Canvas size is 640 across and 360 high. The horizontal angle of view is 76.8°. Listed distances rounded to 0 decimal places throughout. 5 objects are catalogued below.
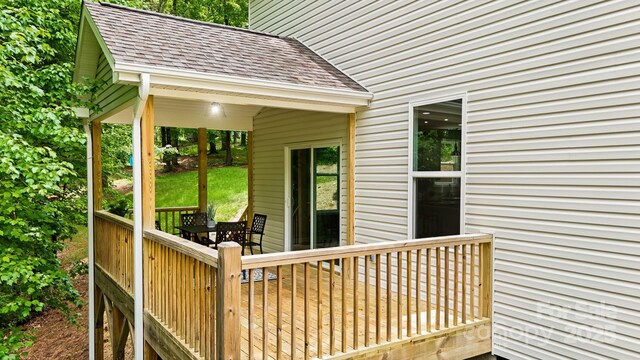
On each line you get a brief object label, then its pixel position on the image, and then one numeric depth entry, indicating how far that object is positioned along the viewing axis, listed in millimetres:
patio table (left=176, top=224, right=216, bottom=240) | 6449
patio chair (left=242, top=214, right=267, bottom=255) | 7225
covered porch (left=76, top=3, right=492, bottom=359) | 3051
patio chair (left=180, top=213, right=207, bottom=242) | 7559
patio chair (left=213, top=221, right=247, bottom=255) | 5779
